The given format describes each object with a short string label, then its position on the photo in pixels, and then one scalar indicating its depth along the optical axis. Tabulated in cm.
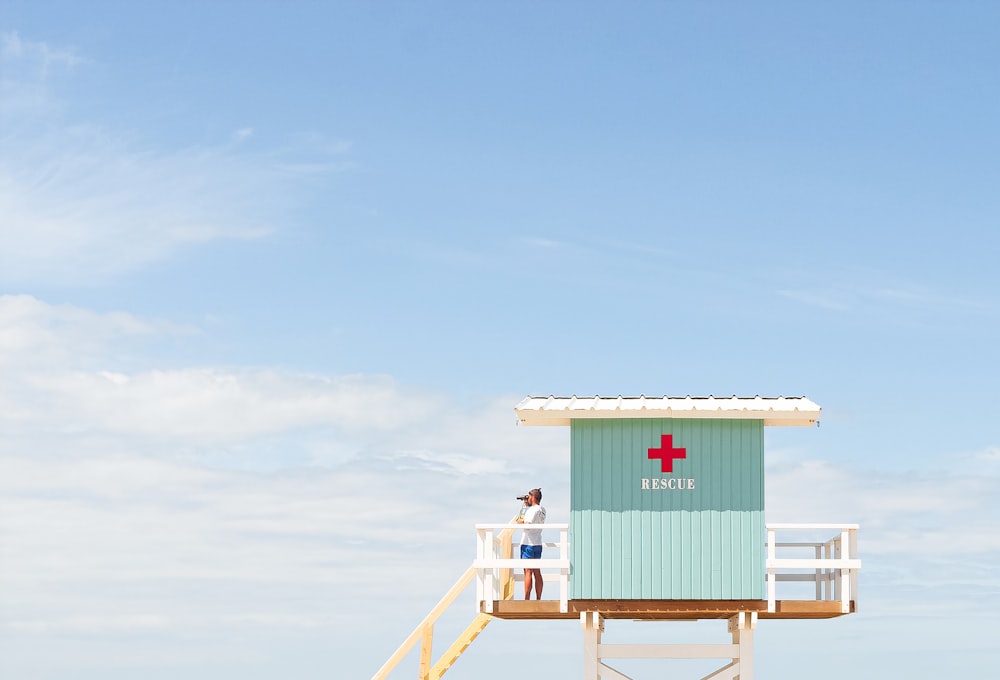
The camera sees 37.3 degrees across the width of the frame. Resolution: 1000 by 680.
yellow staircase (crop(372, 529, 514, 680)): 3094
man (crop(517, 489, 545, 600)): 2981
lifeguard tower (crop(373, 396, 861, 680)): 2900
